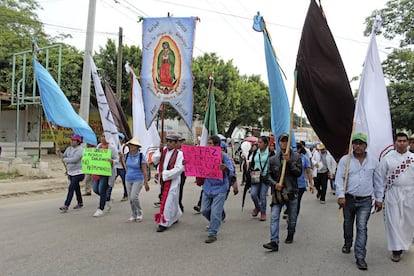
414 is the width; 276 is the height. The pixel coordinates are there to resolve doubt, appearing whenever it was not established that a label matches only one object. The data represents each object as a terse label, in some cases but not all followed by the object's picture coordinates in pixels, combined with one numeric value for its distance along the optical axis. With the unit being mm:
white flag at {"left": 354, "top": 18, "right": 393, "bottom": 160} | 5070
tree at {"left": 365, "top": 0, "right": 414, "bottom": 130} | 17484
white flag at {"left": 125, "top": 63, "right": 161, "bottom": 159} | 8906
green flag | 8789
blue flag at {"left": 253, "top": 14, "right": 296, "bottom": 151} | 6000
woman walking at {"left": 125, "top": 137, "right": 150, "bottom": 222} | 6828
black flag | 5289
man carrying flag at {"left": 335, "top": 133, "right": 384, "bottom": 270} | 4719
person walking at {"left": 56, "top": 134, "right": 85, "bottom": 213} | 7723
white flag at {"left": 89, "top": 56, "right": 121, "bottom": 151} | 7949
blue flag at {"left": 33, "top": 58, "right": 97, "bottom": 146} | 8070
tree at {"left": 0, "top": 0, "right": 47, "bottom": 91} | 22556
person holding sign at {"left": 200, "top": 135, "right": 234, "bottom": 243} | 5750
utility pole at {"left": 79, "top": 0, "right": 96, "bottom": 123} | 12107
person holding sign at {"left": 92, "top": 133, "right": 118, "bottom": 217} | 7441
